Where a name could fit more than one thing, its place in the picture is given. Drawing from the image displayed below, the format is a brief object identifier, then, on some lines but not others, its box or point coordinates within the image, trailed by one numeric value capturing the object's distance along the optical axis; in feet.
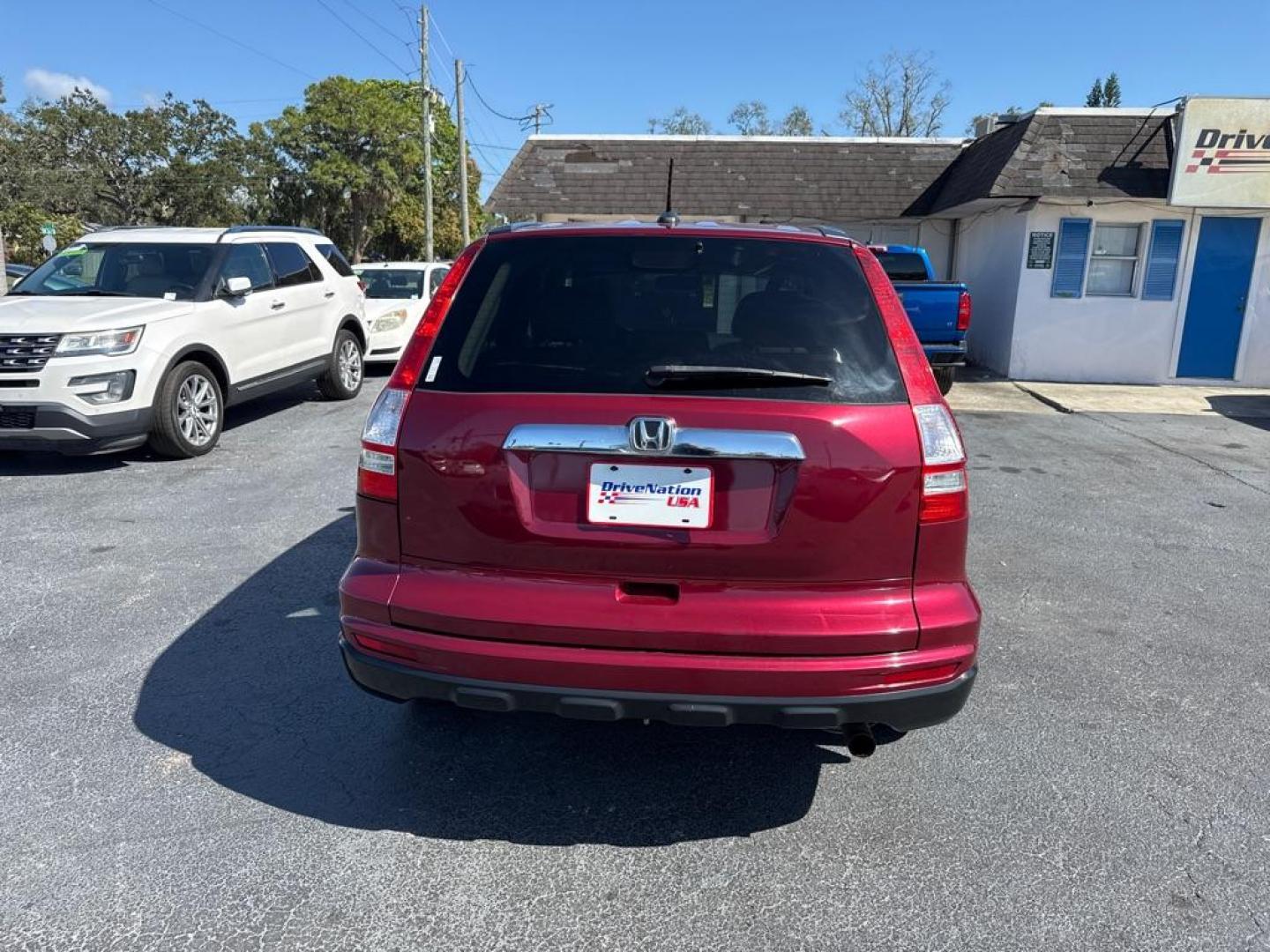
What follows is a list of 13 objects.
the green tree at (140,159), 151.43
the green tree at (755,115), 168.76
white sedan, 40.11
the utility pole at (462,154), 104.32
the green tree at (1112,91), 214.07
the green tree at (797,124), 166.61
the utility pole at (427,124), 100.18
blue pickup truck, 34.35
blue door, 42.93
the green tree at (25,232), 124.06
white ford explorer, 21.13
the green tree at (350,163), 135.44
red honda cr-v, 7.76
